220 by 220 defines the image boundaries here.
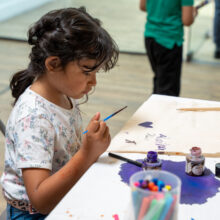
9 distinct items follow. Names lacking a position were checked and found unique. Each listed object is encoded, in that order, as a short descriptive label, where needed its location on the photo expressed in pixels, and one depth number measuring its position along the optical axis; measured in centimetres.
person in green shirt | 263
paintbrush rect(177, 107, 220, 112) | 181
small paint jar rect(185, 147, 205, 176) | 143
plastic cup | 112
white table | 129
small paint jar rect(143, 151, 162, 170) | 141
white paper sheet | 158
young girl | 143
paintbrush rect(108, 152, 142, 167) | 148
